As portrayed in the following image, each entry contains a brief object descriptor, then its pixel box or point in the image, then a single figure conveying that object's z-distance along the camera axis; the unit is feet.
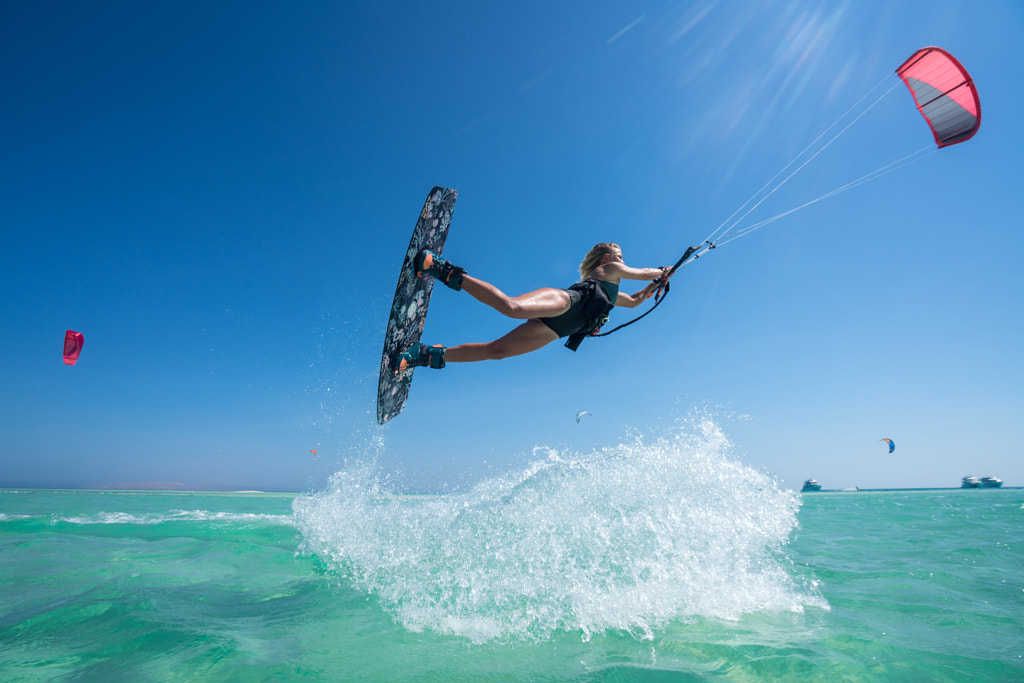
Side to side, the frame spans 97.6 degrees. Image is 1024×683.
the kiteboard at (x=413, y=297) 16.67
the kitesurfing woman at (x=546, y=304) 13.53
